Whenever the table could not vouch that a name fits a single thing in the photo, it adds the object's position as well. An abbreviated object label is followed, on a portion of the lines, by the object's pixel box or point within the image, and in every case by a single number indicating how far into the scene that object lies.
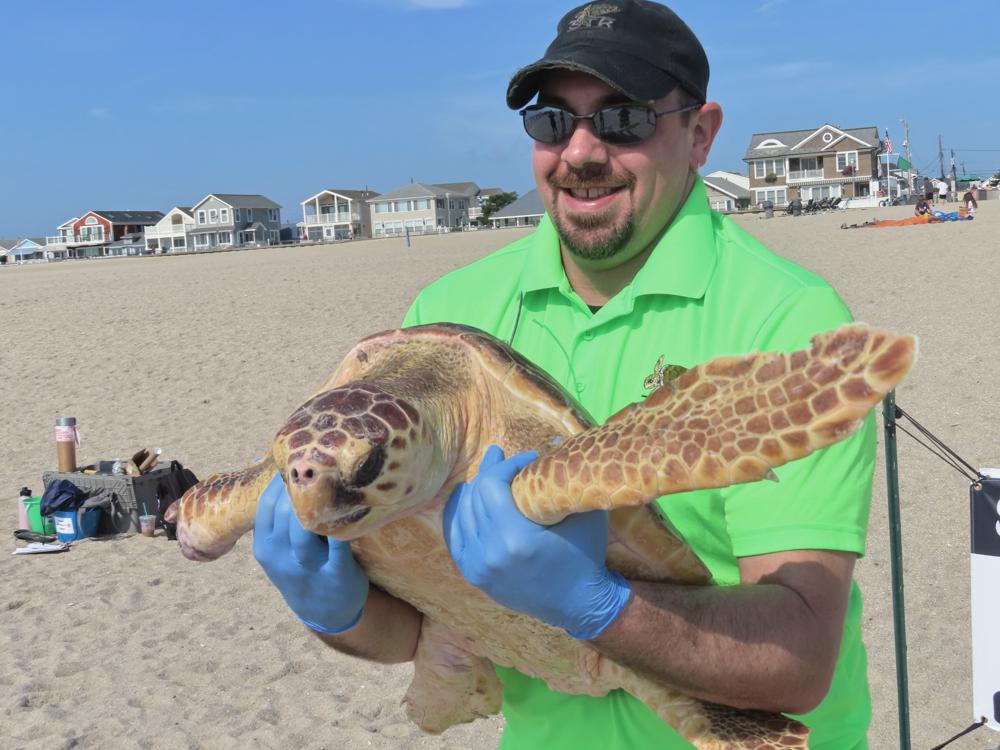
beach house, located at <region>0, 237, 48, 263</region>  85.91
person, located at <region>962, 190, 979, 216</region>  31.84
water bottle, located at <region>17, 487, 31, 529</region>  6.46
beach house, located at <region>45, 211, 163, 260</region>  85.12
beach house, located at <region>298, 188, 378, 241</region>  81.50
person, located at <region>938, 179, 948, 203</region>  57.90
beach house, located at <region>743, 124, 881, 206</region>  64.31
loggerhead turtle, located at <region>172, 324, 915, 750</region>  1.26
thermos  6.85
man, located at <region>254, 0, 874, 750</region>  1.41
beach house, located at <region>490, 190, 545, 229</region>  68.62
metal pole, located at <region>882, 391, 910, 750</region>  2.62
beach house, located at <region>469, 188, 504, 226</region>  84.14
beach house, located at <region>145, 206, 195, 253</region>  80.00
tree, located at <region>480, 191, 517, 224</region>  78.38
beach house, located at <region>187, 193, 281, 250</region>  76.94
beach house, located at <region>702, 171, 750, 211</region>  69.58
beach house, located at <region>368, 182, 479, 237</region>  77.62
